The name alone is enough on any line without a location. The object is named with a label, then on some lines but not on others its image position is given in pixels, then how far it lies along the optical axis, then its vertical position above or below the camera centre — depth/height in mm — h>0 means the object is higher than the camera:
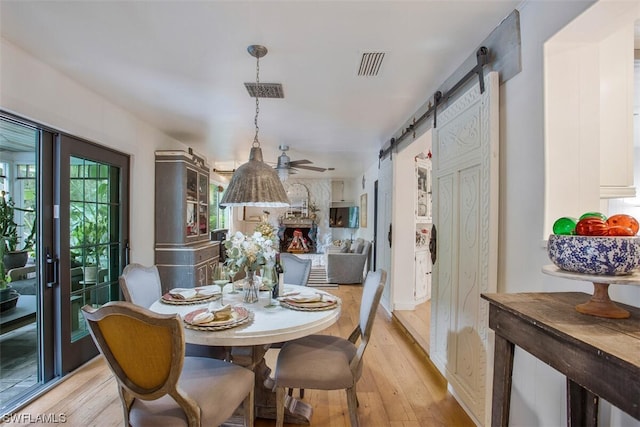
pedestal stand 853 -264
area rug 5711 -1349
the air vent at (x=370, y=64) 2037 +1071
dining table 1495 -607
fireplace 9438 -729
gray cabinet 3807 -165
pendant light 1913 +175
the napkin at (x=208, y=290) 2218 -600
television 8883 -122
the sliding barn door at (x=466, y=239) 1723 -172
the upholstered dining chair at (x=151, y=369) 1186 -649
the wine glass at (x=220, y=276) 1952 -418
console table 683 -366
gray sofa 5785 -1029
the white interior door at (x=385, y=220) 4082 -96
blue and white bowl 850 -120
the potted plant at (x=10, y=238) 2311 -197
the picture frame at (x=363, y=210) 7111 +77
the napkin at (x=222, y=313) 1626 -554
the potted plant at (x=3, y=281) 2318 -551
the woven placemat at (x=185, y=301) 1966 -584
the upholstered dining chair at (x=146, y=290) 1947 -543
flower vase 2035 -519
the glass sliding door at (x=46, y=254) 2275 -336
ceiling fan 4782 +790
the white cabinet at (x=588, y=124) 1352 +405
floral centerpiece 1958 -262
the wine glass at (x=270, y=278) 1986 -441
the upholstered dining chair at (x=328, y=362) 1657 -867
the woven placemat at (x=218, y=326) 1518 -578
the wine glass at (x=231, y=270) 1963 -374
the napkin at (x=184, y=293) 2088 -587
